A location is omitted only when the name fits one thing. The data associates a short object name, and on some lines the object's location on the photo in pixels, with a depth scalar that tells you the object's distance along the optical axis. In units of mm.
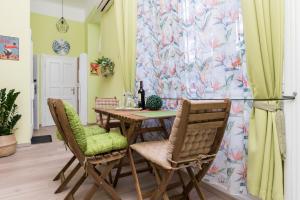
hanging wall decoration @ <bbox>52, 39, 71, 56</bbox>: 5429
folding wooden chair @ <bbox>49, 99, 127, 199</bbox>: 1420
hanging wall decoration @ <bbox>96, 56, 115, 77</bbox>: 4266
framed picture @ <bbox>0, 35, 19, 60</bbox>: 3242
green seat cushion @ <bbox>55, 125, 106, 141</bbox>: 2129
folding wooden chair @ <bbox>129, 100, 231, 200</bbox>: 1166
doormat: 3735
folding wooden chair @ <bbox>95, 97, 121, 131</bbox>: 2515
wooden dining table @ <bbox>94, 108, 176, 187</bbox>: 1605
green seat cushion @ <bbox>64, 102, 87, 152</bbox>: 1423
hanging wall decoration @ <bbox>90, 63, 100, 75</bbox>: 5386
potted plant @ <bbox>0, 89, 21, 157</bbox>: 2891
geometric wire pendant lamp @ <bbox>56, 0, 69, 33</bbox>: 5406
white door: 5324
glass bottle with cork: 2359
